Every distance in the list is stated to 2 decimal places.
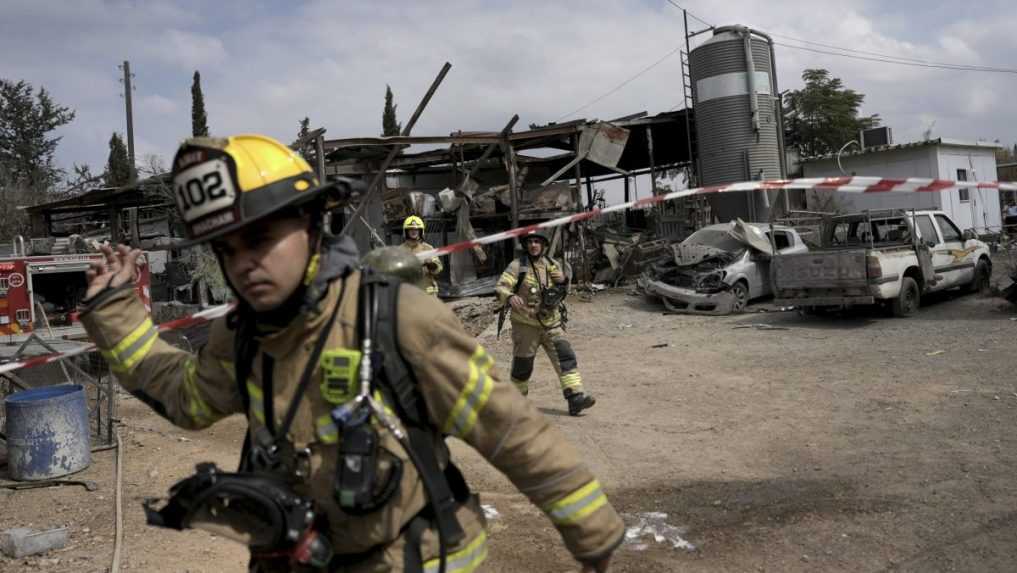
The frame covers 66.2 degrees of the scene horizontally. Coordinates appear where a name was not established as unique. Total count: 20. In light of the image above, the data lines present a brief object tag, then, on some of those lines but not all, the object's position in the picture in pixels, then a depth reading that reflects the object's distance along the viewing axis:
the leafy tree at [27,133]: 37.84
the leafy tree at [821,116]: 26.72
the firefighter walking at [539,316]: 7.45
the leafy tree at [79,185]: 30.32
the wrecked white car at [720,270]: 14.79
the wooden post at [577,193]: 18.77
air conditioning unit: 23.02
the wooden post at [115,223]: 21.97
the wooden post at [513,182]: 17.45
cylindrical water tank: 21.41
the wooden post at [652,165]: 21.02
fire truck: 10.00
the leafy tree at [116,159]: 37.00
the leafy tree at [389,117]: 39.16
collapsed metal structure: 17.86
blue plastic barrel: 5.84
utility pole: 25.33
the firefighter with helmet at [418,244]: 9.04
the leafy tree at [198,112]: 37.19
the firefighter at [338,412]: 1.68
